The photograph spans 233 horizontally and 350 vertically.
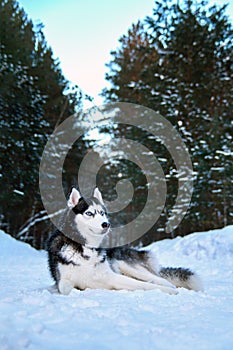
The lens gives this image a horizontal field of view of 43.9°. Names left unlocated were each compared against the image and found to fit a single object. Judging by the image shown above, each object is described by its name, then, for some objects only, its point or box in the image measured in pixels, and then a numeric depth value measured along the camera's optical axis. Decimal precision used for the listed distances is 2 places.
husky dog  2.95
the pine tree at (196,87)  12.08
